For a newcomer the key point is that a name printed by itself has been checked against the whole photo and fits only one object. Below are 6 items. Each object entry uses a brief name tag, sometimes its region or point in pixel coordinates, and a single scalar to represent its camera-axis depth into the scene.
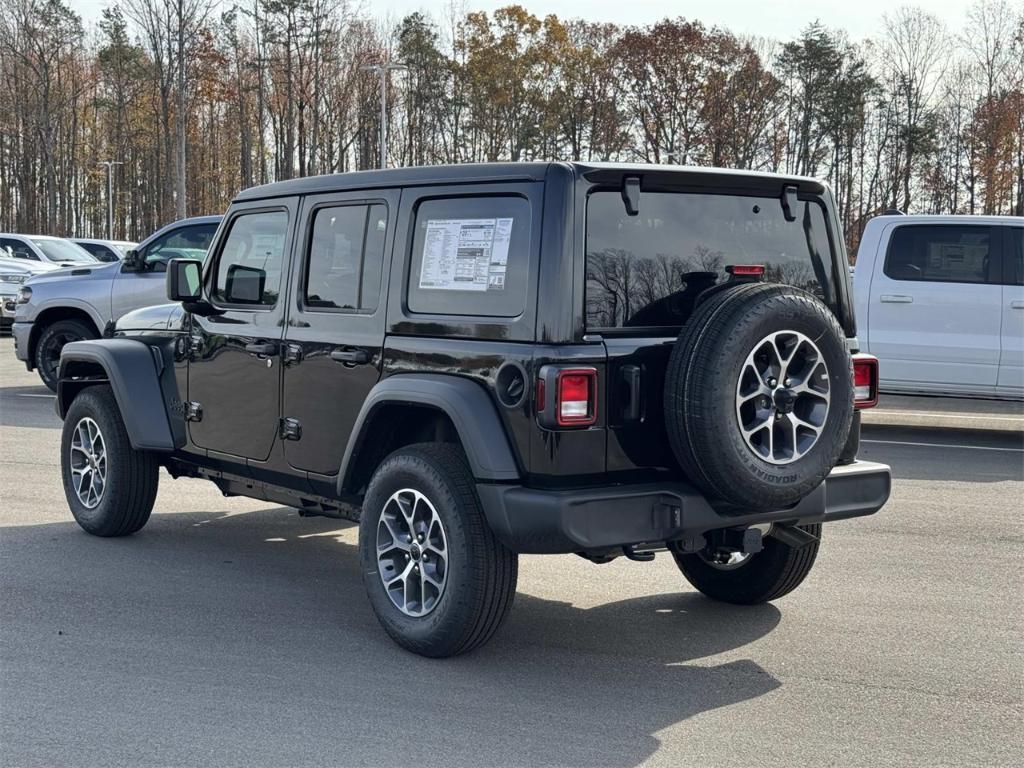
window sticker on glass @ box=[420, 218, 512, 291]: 4.59
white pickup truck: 10.68
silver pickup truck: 13.15
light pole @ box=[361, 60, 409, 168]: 37.41
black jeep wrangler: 4.30
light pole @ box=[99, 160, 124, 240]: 63.16
